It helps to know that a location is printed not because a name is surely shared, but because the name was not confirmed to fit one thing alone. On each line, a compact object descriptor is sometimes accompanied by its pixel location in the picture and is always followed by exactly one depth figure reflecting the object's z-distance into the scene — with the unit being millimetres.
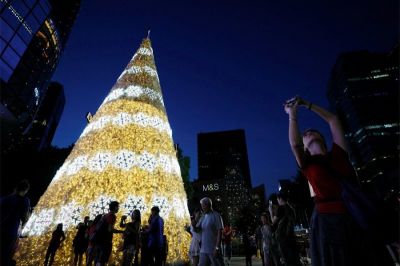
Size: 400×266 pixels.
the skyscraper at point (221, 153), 116925
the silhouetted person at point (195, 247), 6204
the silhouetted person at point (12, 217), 3559
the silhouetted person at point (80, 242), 6949
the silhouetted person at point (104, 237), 5434
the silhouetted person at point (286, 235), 4434
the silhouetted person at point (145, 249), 5841
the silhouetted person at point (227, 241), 11210
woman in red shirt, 1606
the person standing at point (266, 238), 6008
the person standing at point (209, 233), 4156
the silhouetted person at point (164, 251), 6951
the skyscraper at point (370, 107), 73500
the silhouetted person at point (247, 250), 9523
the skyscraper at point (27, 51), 19578
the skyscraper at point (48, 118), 56656
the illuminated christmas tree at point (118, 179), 7488
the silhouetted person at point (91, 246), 5578
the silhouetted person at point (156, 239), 5655
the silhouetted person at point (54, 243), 6770
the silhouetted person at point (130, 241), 6000
